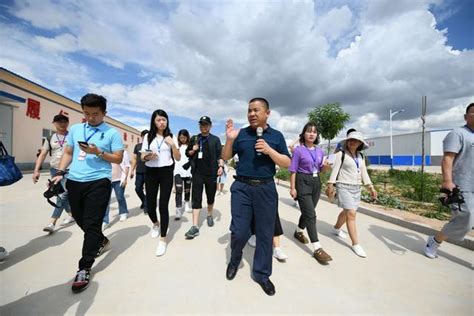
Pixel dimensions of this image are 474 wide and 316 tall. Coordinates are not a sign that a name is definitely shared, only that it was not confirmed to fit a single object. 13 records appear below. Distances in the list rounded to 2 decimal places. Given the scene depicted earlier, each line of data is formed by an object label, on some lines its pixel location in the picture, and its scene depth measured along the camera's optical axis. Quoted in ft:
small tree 64.64
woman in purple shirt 10.42
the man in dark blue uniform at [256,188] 7.61
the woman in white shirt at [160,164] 10.55
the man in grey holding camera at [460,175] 8.92
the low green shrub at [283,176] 45.08
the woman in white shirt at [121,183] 15.08
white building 108.78
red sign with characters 47.88
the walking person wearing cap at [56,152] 12.02
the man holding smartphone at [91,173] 7.77
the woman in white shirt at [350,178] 10.62
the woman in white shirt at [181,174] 16.19
